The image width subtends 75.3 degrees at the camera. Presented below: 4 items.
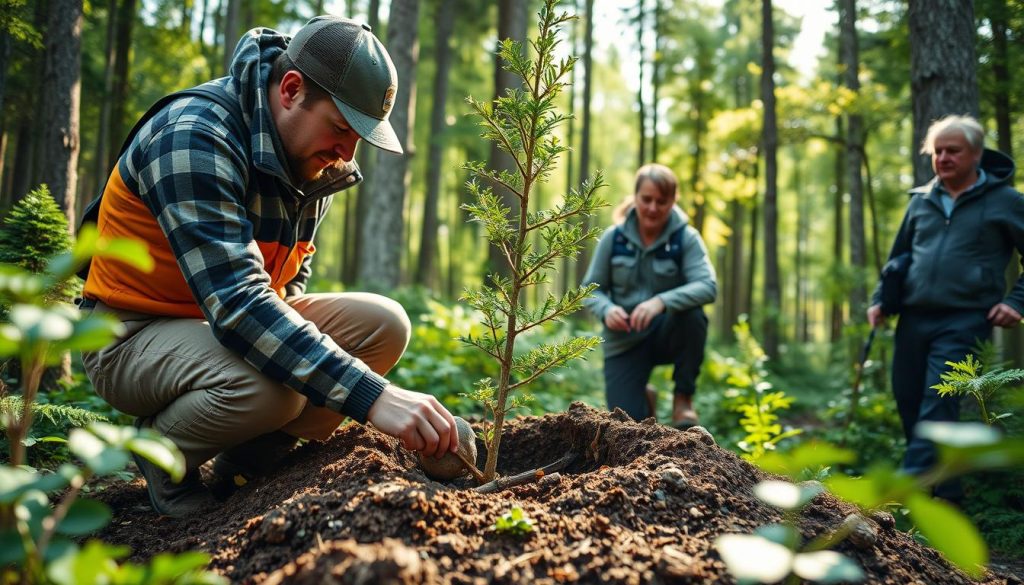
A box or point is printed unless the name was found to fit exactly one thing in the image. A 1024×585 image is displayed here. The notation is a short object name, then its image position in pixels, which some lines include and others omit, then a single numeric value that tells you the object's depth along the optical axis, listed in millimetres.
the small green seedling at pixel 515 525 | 1818
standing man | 4109
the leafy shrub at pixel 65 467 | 1031
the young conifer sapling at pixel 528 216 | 2354
